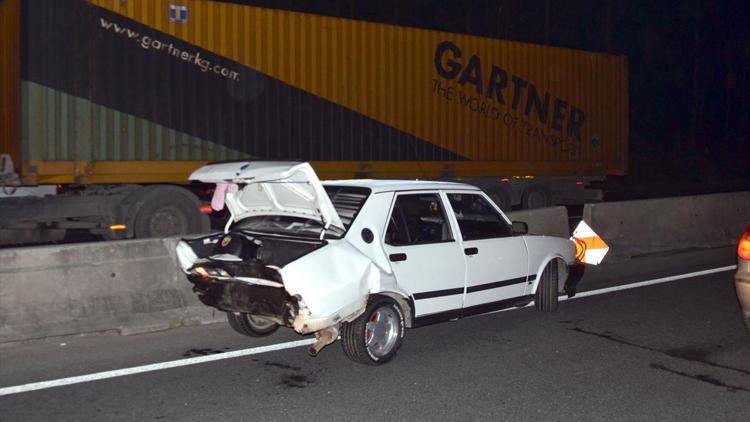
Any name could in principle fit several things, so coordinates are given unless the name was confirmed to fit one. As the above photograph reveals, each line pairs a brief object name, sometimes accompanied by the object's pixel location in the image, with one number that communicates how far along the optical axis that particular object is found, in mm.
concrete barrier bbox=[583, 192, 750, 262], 12320
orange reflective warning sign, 11195
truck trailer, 12234
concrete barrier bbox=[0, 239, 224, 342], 7238
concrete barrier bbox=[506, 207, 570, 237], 11398
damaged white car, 6168
